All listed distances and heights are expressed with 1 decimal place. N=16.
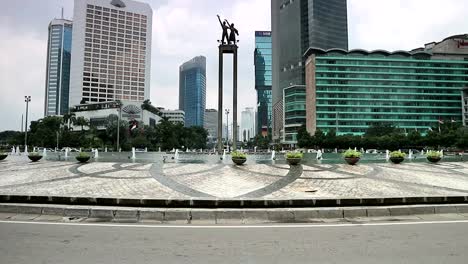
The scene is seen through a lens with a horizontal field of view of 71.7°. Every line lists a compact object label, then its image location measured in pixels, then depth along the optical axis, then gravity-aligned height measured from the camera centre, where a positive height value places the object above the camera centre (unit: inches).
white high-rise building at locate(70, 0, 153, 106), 6195.9 +1935.7
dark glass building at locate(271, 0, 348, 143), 6791.3 +2473.4
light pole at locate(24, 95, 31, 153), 2775.3 +404.7
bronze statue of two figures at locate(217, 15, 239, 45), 1624.0 +576.3
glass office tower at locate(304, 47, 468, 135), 5260.8 +936.7
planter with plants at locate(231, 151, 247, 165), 844.0 -30.3
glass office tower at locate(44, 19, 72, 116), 7313.0 +1879.1
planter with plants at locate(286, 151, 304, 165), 840.9 -27.5
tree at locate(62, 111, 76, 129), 4897.9 +411.4
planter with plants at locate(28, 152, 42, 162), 954.8 -29.1
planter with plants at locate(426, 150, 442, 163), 1035.9 -33.2
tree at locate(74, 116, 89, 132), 4675.2 +358.4
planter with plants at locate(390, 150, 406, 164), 969.5 -31.2
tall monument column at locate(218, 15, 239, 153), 1631.0 +442.6
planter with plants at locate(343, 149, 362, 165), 876.6 -28.3
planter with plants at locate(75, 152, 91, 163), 882.8 -29.3
